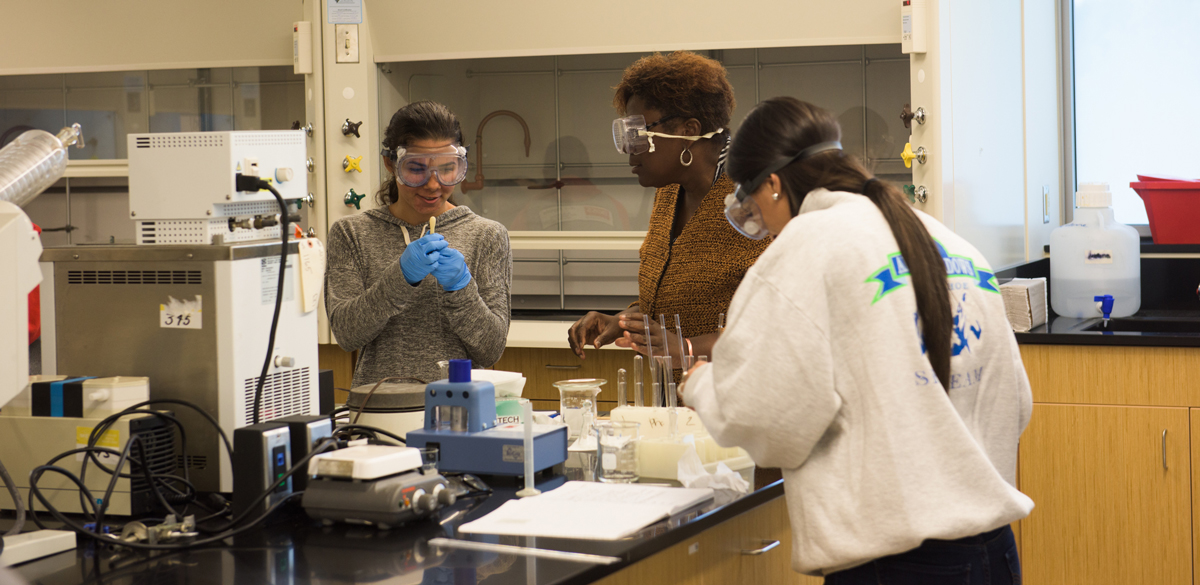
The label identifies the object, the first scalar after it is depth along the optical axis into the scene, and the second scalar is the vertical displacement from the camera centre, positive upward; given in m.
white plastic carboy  3.25 +0.06
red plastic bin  3.33 +0.23
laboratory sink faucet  4.15 +0.59
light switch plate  3.60 +0.90
